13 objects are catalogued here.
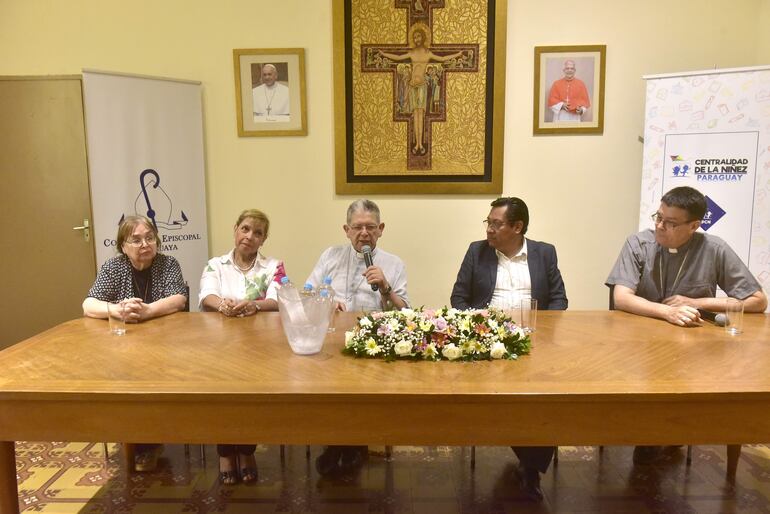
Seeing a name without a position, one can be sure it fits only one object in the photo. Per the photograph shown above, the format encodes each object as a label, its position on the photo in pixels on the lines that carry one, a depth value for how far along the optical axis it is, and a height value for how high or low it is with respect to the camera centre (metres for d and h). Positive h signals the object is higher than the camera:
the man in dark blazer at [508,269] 2.55 -0.43
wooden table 1.36 -0.59
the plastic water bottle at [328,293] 1.73 -0.36
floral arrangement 1.62 -0.49
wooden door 3.51 -0.12
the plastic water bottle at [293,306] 1.66 -0.39
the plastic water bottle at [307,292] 1.71 -0.36
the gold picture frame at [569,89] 3.51 +0.65
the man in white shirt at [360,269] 2.62 -0.46
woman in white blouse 2.43 -0.44
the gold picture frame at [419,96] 3.51 +0.61
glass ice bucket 1.66 -0.43
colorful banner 3.12 +0.23
